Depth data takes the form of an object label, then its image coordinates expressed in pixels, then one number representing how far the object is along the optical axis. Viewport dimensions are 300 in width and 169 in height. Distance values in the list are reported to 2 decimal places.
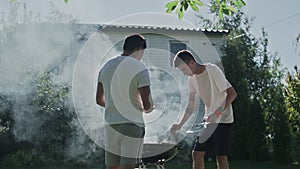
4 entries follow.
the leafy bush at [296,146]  9.11
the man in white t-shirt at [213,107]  4.45
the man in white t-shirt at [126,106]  3.60
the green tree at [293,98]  9.74
